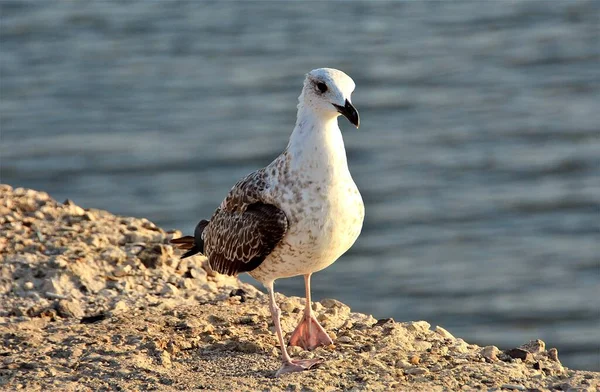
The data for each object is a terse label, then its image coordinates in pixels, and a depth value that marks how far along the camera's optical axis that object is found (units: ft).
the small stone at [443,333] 55.11
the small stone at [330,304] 60.18
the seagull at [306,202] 49.29
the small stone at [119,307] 58.08
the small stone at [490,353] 51.98
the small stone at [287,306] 59.06
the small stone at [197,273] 64.18
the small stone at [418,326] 55.26
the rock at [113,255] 63.37
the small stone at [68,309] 57.77
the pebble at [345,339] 54.03
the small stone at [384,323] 55.72
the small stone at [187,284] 62.46
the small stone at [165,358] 50.57
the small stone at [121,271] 62.13
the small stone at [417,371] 49.01
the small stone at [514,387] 47.91
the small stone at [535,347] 54.24
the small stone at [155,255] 63.93
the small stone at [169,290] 61.16
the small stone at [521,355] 52.47
